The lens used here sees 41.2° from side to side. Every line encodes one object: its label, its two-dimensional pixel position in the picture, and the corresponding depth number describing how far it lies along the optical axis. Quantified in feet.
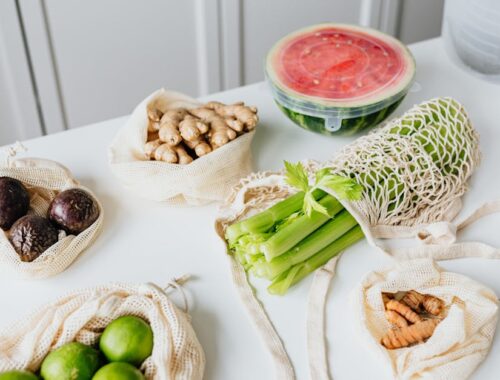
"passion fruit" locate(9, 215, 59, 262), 3.02
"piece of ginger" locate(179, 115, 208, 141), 3.43
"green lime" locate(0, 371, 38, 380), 2.48
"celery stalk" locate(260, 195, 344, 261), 3.01
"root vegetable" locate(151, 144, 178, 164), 3.40
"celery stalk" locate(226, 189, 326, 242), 3.10
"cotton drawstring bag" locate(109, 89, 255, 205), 3.36
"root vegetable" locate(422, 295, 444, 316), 2.90
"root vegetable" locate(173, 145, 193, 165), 3.41
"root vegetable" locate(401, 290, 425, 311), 2.93
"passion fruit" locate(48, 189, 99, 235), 3.17
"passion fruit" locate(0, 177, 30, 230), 3.14
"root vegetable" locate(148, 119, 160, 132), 3.59
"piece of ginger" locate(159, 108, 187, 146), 3.43
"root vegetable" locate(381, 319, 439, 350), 2.77
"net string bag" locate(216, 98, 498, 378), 3.27
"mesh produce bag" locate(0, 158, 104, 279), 3.00
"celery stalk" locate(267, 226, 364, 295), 3.02
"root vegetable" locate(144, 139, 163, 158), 3.45
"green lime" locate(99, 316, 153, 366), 2.60
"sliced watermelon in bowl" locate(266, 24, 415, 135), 3.59
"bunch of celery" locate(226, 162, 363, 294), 3.03
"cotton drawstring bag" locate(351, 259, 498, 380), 2.65
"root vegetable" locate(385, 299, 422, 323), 2.83
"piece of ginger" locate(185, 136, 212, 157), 3.43
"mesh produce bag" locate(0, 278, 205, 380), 2.59
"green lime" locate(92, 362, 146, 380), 2.44
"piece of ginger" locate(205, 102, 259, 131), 3.56
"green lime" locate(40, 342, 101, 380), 2.50
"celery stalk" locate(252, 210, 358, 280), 3.02
